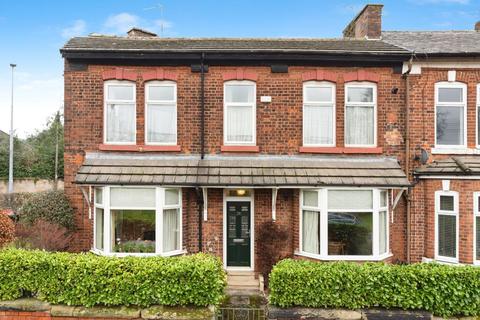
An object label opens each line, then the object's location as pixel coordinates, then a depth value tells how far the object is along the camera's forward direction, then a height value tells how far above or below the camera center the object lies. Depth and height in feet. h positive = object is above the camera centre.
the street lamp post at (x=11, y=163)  83.46 -0.84
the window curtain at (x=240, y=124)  35.88 +3.62
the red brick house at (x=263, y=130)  34.24 +2.99
